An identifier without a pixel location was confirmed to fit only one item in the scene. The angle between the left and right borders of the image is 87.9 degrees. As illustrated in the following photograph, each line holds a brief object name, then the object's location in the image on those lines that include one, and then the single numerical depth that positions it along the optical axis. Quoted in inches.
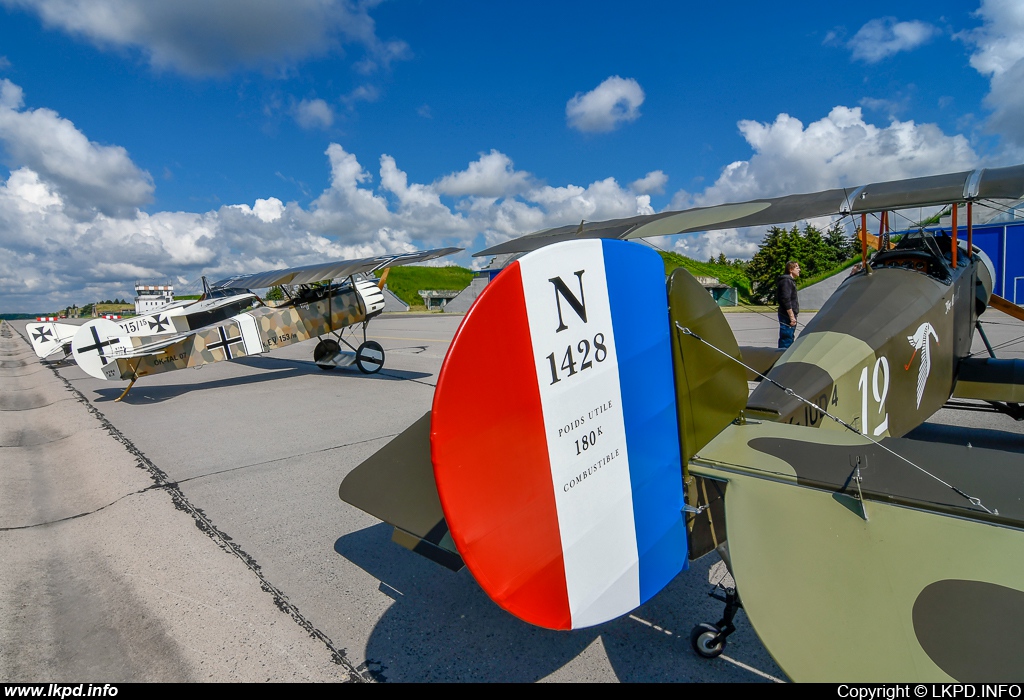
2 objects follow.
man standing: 315.6
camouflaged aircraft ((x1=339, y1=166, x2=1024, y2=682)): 57.1
